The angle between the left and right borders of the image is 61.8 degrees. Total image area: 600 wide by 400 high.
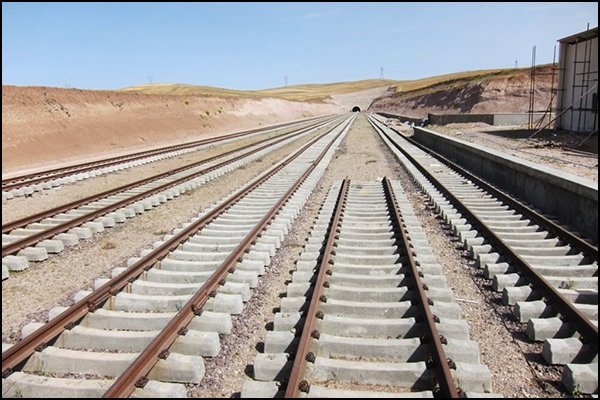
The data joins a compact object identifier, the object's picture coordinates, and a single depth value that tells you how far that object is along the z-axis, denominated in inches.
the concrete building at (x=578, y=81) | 1064.2
